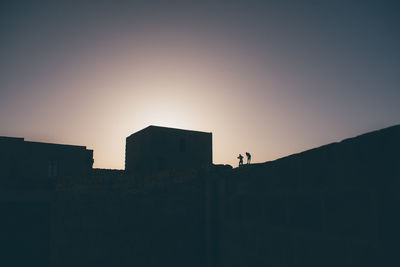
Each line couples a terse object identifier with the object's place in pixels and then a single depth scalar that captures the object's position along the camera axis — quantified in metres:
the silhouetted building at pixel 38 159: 24.69
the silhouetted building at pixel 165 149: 23.23
